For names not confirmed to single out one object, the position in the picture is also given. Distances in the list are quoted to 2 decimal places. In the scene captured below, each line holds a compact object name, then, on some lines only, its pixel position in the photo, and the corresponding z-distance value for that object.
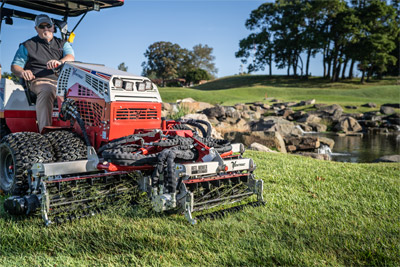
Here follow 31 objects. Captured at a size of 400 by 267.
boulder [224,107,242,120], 20.19
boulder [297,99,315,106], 30.50
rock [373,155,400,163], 10.48
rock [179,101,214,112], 20.35
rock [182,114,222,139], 11.30
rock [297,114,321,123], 23.92
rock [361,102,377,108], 28.53
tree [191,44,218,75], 94.41
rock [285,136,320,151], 13.49
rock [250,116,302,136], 16.81
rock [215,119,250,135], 13.54
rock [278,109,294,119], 26.22
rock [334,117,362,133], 21.73
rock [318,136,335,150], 14.81
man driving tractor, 5.05
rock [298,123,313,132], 22.04
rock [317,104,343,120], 24.33
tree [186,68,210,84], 72.75
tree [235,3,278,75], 60.56
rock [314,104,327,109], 28.24
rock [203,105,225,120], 19.09
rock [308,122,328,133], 22.09
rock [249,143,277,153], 10.23
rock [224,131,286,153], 11.40
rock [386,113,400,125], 23.10
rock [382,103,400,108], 27.72
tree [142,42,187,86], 74.19
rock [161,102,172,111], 15.85
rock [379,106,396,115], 25.50
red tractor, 3.65
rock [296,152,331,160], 11.49
